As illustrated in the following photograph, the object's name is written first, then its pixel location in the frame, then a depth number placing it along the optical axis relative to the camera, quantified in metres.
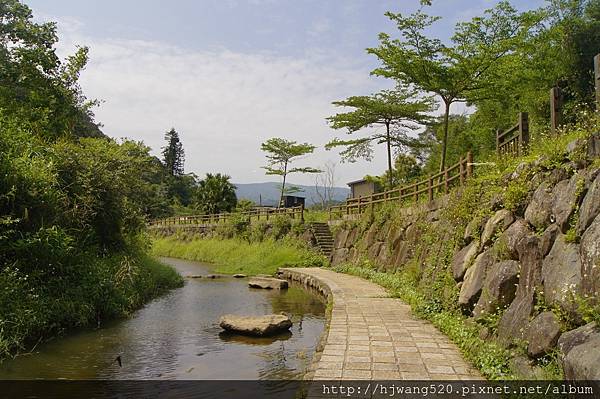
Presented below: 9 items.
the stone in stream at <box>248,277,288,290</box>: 17.52
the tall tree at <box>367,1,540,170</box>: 17.22
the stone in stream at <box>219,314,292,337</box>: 9.84
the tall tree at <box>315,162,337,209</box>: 46.31
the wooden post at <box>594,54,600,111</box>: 5.94
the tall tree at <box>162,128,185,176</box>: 77.44
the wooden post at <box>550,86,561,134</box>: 7.56
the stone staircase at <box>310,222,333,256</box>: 24.47
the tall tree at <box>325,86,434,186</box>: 24.62
